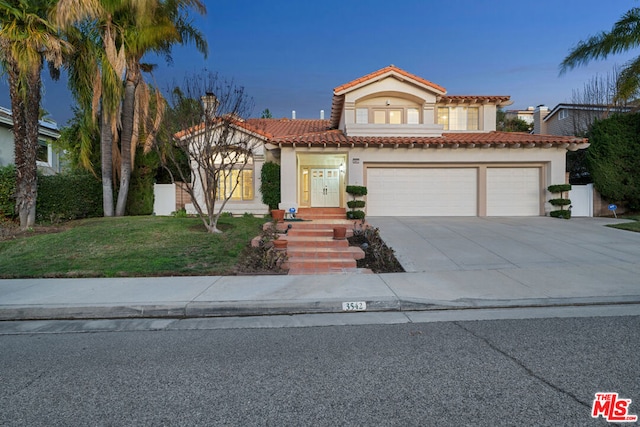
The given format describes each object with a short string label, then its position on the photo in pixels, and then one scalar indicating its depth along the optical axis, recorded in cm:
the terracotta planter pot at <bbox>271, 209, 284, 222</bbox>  1313
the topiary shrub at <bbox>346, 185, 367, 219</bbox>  1391
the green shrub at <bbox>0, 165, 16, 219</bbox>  1258
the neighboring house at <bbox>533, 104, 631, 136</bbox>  2142
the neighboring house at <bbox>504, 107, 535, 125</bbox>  4084
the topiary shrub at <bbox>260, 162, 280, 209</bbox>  1483
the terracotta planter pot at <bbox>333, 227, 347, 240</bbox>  991
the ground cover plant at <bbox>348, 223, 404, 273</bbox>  794
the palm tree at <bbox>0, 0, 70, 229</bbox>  1059
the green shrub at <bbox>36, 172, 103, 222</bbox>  1350
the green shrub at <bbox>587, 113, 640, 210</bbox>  1489
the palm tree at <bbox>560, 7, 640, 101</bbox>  1387
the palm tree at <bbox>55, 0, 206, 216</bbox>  1264
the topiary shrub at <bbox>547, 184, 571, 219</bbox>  1414
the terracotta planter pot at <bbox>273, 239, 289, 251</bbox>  892
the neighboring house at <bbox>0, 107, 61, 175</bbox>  1679
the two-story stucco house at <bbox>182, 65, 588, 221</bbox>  1458
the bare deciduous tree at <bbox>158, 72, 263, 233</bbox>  1007
